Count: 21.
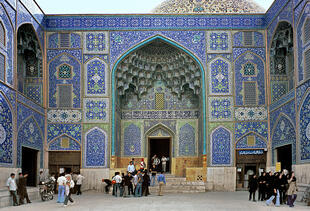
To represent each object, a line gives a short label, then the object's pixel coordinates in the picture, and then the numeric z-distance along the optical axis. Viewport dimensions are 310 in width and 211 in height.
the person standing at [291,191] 11.13
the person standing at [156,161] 19.05
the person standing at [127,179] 14.69
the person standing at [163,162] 19.09
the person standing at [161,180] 14.36
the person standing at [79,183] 15.52
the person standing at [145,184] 14.43
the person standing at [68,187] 11.23
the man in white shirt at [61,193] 12.13
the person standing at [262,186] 12.66
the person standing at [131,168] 15.96
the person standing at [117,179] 14.38
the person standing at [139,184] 14.14
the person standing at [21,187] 12.01
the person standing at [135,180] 14.35
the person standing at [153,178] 15.75
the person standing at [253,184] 12.68
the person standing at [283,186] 11.73
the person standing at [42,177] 16.17
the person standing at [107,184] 16.07
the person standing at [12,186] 11.56
